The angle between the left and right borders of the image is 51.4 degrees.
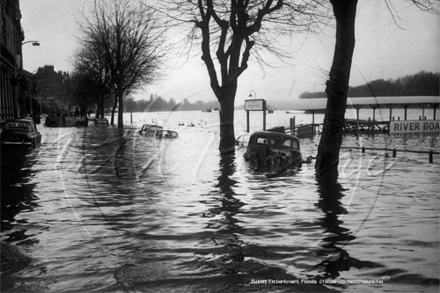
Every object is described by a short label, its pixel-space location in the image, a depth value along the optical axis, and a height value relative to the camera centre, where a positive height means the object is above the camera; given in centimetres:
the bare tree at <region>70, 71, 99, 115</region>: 7381 +437
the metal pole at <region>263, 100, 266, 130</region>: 3322 +7
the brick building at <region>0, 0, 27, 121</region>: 3950 +489
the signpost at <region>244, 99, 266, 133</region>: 3485 +53
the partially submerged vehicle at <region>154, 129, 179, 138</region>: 3888 -179
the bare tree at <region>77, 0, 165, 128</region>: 4900 +779
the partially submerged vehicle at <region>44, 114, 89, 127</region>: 6038 -95
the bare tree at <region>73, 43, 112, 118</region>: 6132 +693
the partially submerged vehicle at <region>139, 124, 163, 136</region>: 4193 -146
